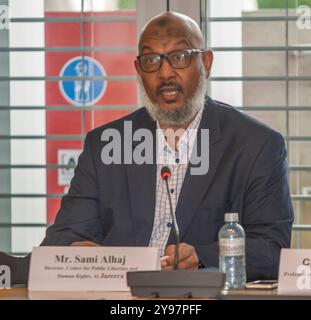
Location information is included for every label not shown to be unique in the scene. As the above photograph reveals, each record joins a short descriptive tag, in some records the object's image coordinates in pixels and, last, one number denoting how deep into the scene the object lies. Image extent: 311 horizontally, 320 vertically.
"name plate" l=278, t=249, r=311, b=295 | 5.39
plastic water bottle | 6.00
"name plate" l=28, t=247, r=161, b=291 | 5.49
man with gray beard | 6.93
